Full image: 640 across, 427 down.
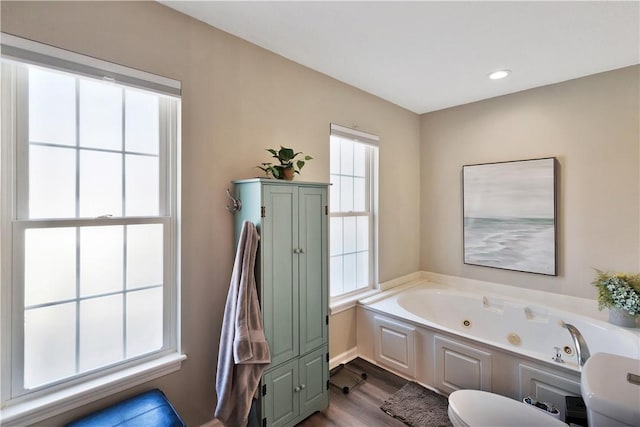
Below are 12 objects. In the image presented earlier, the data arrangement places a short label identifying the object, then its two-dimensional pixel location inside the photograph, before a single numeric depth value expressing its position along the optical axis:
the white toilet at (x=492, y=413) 1.36
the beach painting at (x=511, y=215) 2.58
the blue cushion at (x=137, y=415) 1.24
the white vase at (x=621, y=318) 2.07
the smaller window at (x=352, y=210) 2.61
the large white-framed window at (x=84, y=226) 1.21
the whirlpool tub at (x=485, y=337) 1.82
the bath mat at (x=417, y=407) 1.87
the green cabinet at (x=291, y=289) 1.65
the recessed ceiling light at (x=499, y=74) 2.32
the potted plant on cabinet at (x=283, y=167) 1.80
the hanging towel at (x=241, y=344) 1.51
